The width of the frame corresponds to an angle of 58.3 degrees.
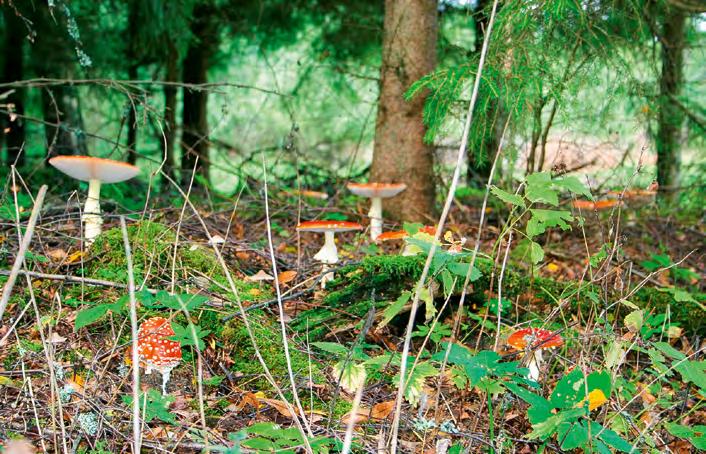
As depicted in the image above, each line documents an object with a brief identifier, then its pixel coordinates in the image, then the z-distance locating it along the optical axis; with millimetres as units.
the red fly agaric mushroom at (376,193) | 4764
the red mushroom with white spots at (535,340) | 2480
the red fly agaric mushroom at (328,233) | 3789
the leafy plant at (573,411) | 1986
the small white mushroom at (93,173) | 3977
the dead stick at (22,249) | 1726
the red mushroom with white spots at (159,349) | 2615
